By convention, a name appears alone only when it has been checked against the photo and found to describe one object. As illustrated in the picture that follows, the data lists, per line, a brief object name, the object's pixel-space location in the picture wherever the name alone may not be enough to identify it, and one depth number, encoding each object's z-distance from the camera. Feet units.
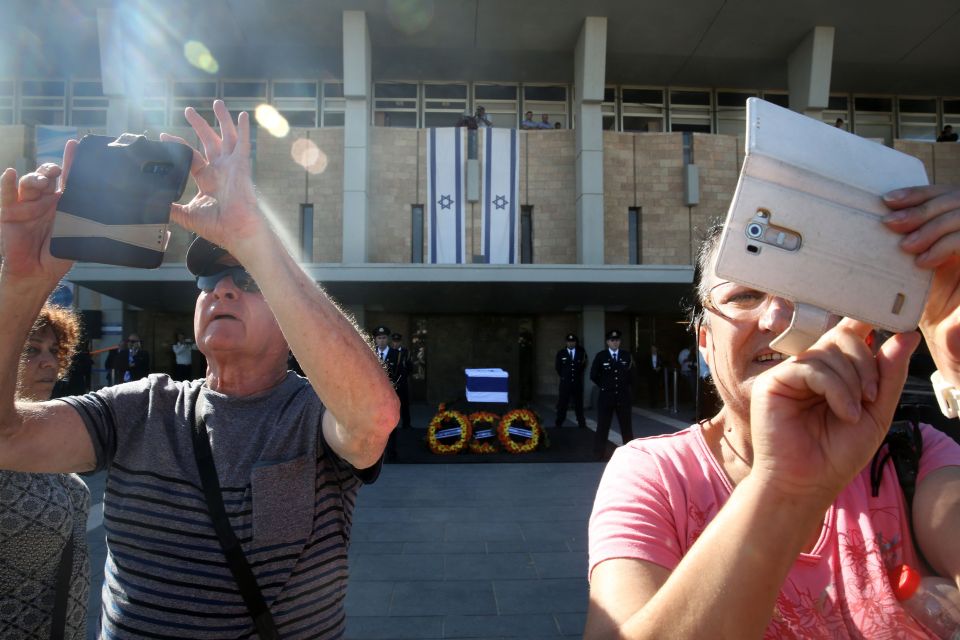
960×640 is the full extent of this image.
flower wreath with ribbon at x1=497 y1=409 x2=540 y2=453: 28.02
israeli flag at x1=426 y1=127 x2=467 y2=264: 50.70
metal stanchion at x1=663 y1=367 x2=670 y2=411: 49.73
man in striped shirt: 4.27
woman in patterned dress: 5.57
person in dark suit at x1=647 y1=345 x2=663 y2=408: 51.90
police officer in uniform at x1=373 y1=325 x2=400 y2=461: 30.09
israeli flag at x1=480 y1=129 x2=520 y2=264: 50.11
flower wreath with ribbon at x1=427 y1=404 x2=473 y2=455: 27.78
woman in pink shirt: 2.81
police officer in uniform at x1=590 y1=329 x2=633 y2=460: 27.78
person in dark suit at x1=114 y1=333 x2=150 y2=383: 42.98
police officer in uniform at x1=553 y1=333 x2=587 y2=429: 37.91
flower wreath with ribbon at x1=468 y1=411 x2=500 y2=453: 28.17
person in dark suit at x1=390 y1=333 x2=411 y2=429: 30.27
